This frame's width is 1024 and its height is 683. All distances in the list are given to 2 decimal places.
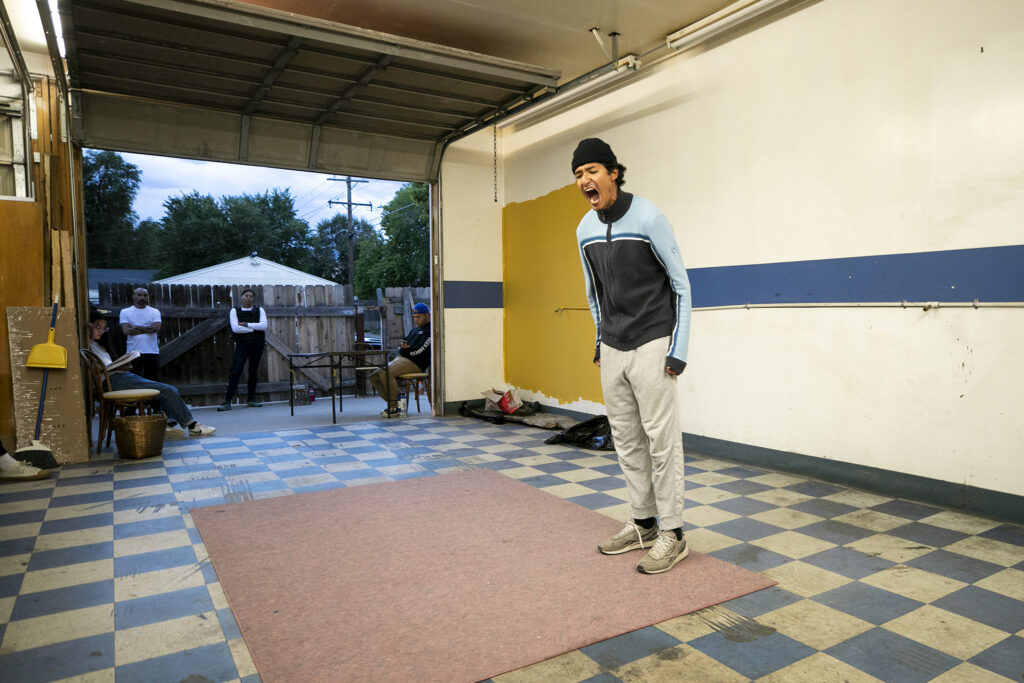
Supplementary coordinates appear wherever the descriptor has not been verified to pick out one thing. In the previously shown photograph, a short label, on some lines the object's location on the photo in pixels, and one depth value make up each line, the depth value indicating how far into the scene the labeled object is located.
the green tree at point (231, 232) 38.62
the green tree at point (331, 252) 45.06
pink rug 2.27
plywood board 5.14
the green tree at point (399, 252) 38.38
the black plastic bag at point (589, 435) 5.89
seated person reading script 6.15
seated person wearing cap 8.16
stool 8.01
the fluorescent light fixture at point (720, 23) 4.76
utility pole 30.31
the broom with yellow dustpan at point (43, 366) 5.01
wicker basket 5.38
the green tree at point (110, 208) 31.41
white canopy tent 20.31
